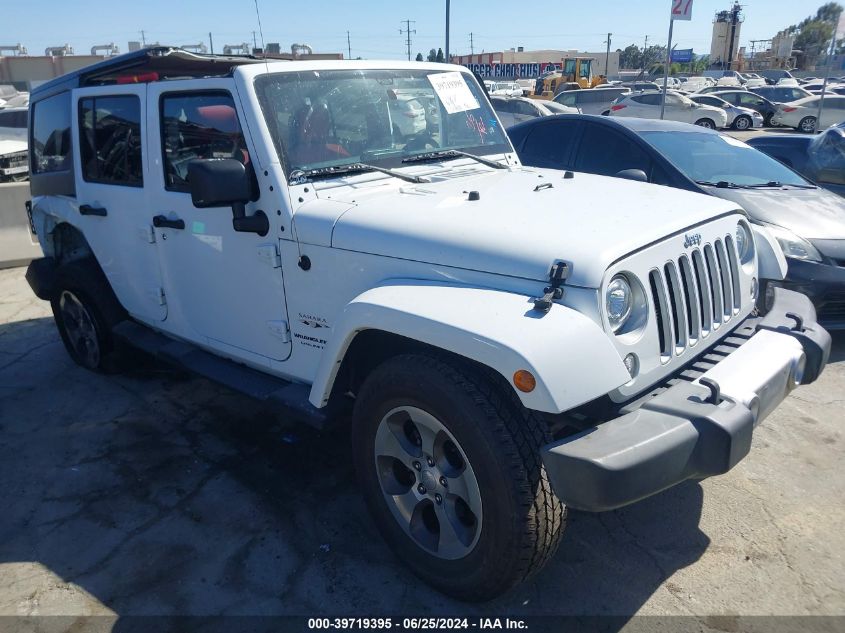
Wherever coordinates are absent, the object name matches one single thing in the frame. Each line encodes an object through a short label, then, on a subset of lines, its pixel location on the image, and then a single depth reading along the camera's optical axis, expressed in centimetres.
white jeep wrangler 226
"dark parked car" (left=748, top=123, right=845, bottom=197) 633
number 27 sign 1351
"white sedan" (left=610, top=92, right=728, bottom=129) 2194
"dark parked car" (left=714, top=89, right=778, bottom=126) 2611
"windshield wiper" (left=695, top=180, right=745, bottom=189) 579
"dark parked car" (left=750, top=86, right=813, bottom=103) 2808
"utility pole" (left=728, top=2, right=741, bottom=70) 6538
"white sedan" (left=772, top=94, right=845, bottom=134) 2120
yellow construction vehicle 3388
